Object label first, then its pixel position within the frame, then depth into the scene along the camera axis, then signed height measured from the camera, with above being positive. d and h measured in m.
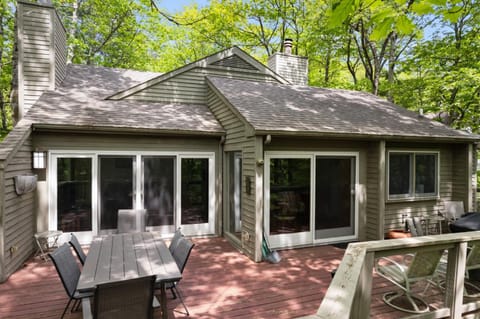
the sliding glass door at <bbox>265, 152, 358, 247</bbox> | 5.64 -0.84
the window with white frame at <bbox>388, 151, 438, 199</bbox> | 6.57 -0.42
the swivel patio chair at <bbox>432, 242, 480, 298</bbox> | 3.39 -1.56
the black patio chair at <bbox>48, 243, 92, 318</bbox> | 2.83 -1.19
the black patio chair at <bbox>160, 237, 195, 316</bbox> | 3.27 -1.17
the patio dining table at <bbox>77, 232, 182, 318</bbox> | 2.79 -1.18
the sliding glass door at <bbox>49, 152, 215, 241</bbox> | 5.72 -0.71
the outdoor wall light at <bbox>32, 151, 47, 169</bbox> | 5.27 -0.04
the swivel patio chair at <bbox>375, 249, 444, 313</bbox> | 3.28 -1.43
